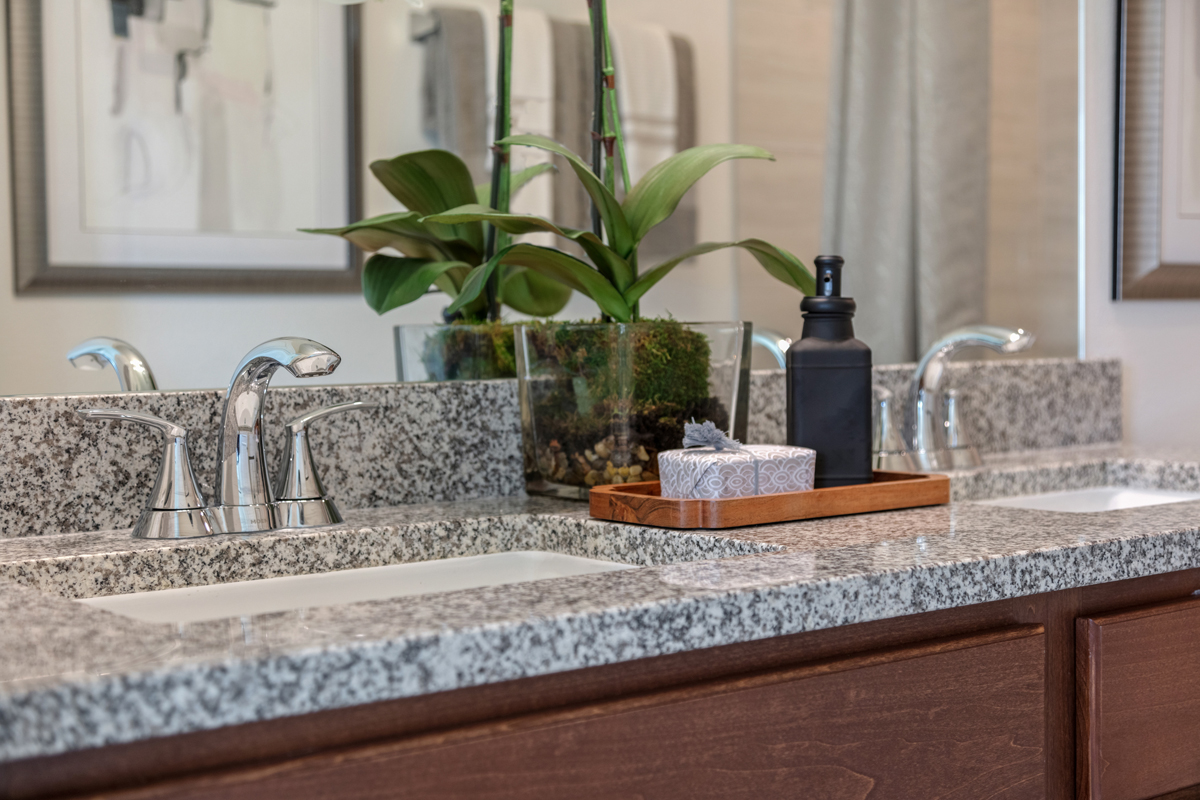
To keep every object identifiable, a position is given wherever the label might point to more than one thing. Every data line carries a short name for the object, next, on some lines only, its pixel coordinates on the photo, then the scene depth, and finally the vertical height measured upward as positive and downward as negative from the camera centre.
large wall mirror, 1.00 +0.23
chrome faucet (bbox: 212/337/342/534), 0.90 -0.07
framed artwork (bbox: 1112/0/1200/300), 1.71 +0.32
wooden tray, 0.91 -0.11
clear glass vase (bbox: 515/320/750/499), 1.02 -0.02
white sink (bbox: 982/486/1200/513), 1.38 -0.16
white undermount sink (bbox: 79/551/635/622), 0.83 -0.16
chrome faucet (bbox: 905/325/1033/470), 1.38 -0.06
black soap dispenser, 1.03 -0.02
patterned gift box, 0.93 -0.08
